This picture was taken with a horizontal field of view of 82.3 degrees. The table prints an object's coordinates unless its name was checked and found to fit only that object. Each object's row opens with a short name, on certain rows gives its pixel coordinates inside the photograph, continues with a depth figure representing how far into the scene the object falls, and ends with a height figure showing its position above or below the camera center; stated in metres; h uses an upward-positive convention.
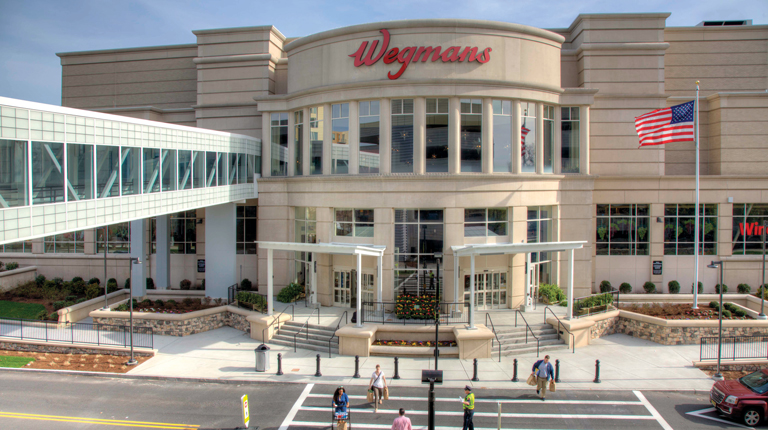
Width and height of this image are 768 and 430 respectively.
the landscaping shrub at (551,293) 23.66 -4.58
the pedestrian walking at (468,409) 12.34 -5.63
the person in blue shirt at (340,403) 12.36 -5.49
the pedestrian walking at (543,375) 14.73 -5.59
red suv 13.34 -5.85
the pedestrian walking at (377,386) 13.98 -5.70
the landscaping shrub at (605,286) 26.66 -4.70
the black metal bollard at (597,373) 15.99 -5.99
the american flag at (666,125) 21.92 +4.30
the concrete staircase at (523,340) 19.09 -5.92
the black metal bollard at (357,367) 16.48 -6.07
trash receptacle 17.09 -5.86
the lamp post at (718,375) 16.54 -6.31
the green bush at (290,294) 24.53 -4.82
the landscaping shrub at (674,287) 26.56 -4.72
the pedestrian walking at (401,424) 10.98 -5.41
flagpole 22.36 -1.04
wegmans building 22.20 +2.52
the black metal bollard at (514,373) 16.04 -6.08
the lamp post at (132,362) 17.98 -6.35
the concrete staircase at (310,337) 19.64 -5.99
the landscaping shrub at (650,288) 26.72 -4.82
